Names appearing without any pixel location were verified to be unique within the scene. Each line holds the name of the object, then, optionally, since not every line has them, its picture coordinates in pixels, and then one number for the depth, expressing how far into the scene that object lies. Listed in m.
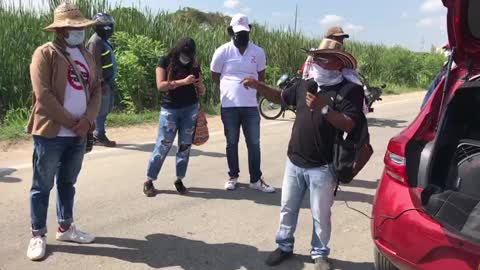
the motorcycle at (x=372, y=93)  12.34
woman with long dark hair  5.49
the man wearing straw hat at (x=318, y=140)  3.68
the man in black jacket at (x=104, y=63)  7.71
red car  2.96
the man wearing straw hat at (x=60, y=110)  3.92
